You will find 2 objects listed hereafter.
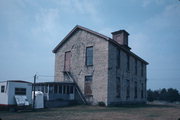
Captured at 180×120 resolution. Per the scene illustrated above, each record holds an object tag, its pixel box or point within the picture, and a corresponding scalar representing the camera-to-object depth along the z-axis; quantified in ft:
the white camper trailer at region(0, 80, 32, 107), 71.61
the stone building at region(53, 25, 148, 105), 95.45
